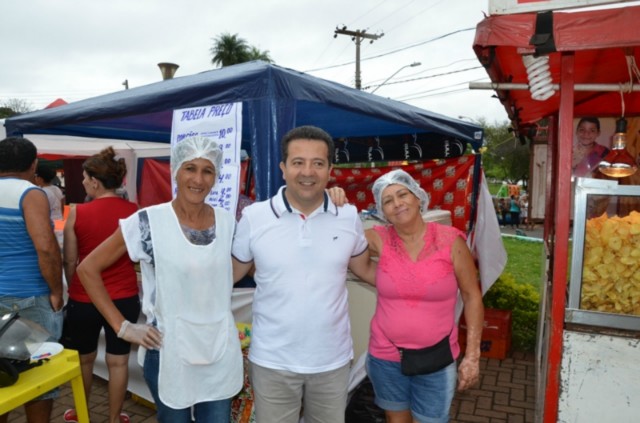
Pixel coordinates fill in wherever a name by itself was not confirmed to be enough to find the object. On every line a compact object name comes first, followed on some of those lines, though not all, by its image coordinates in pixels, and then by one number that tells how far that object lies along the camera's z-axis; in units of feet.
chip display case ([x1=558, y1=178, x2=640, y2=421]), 7.23
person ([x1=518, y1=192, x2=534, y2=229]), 61.02
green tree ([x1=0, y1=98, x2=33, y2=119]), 131.55
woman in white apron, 6.07
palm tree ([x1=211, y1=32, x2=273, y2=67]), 109.81
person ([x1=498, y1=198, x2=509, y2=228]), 63.62
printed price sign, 8.80
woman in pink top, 6.95
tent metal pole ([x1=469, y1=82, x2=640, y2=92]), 7.31
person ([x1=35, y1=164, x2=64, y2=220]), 20.83
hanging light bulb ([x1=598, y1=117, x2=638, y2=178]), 9.72
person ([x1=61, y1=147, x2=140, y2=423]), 9.64
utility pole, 70.11
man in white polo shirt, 6.35
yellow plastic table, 6.00
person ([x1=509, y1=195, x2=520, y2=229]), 60.46
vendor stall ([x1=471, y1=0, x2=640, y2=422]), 7.22
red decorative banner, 17.88
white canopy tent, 23.87
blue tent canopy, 8.52
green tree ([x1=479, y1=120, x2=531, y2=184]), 121.39
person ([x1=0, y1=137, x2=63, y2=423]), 8.33
